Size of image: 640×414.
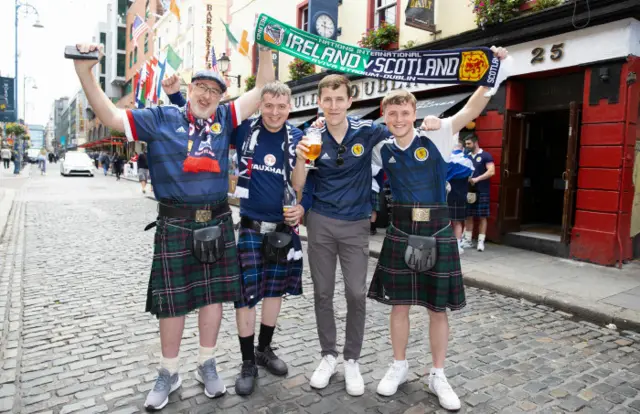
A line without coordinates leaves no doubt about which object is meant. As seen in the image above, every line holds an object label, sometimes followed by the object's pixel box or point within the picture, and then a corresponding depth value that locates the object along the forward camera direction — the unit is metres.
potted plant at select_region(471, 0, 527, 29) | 8.63
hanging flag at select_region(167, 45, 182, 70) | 14.61
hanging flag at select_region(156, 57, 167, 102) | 14.18
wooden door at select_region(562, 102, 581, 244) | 7.76
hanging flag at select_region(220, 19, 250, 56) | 17.03
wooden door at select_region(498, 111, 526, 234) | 9.00
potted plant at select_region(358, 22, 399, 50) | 11.80
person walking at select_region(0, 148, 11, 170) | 37.09
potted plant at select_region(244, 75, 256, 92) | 18.97
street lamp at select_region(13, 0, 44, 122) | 25.07
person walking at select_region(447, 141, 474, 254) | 7.61
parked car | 31.52
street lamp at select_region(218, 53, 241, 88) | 16.75
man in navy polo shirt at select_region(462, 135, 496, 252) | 8.33
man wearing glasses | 2.90
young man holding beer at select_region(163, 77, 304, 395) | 3.15
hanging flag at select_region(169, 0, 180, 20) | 22.09
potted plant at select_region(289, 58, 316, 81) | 15.64
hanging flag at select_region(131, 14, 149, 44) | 19.83
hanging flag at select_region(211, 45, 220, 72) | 17.30
